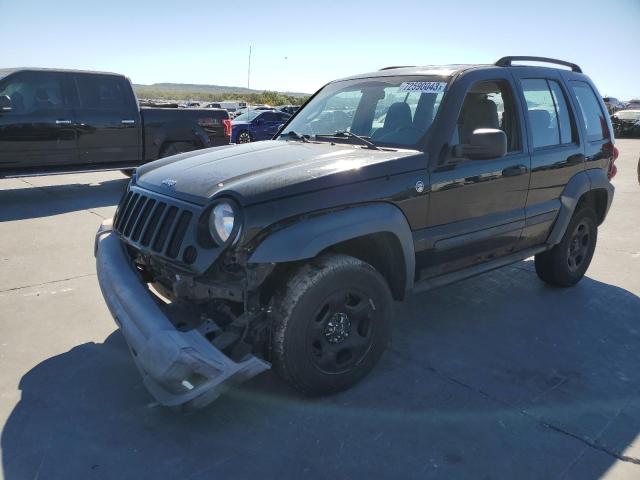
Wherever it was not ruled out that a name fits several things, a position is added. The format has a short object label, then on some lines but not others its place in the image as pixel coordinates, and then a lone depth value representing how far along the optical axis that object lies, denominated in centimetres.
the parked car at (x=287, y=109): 2523
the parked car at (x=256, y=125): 1855
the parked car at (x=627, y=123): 2714
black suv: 263
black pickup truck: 809
